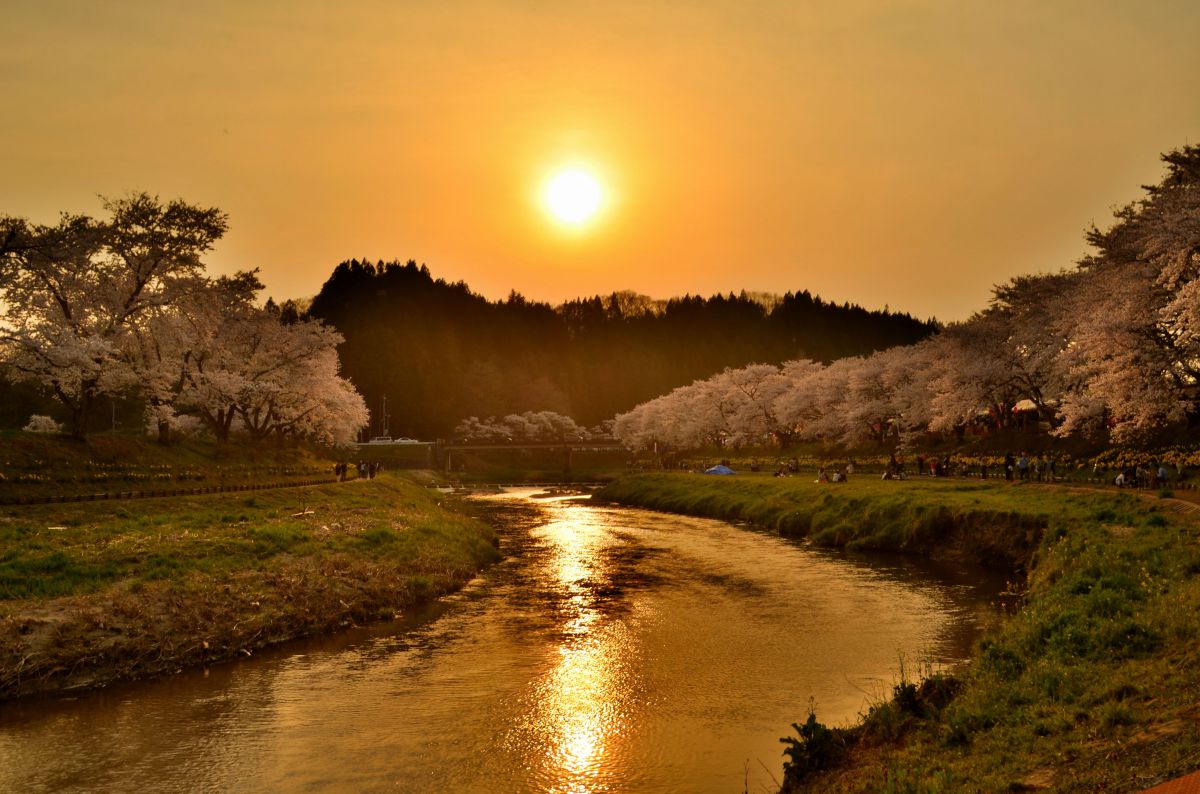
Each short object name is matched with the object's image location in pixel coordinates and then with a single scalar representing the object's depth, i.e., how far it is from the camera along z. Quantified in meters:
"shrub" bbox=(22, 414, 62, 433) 104.00
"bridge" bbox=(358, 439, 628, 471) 162.02
